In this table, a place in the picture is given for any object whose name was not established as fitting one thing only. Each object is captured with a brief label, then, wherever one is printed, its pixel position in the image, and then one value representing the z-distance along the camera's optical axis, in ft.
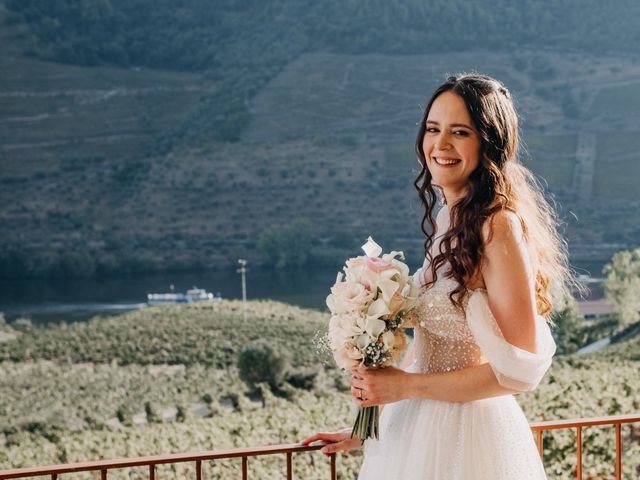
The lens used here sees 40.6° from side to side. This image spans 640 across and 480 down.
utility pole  109.52
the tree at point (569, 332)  79.46
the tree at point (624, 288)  82.84
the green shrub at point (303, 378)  59.00
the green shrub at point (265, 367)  61.62
